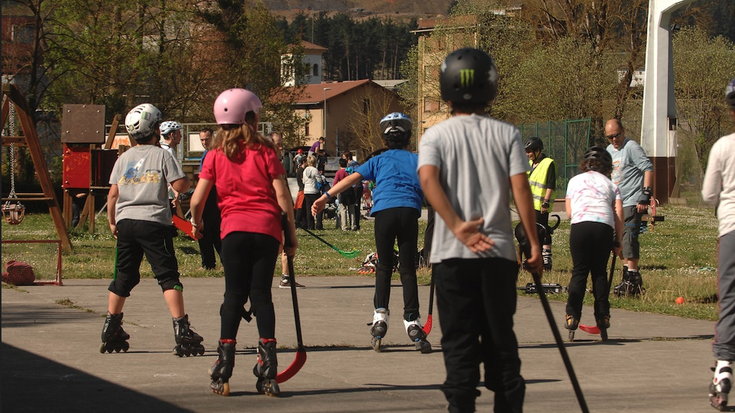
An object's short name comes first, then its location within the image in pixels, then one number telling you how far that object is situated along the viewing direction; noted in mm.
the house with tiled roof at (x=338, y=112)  116125
